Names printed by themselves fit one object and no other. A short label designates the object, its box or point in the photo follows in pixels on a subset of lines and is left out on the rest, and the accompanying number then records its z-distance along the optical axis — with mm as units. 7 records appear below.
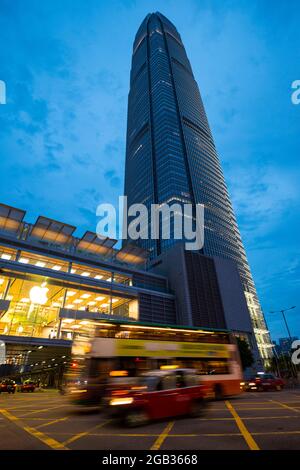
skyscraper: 102312
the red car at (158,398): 7641
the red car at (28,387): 31756
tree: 43662
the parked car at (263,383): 21750
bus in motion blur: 11500
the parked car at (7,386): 27431
